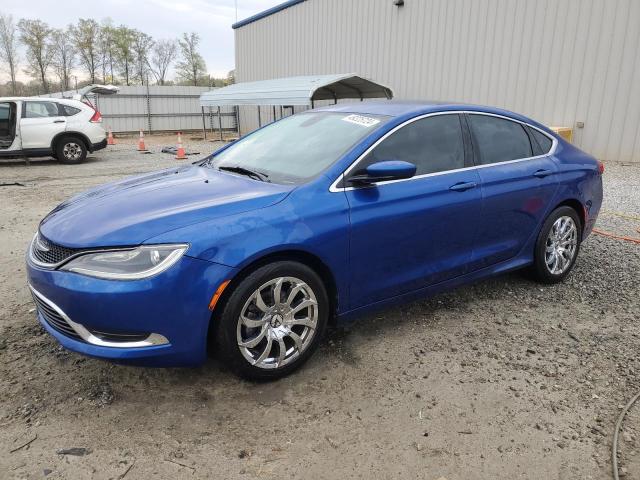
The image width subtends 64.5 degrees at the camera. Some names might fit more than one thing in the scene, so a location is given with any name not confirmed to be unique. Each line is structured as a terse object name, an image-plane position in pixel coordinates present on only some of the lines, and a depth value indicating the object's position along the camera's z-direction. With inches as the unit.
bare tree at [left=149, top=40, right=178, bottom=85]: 1914.4
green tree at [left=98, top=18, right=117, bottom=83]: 1841.8
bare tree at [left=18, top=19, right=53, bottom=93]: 1683.1
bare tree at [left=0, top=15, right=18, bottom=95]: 1652.3
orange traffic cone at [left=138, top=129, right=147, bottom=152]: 678.4
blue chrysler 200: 96.8
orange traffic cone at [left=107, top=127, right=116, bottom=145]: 795.3
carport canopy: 568.7
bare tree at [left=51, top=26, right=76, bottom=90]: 1770.4
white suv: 464.1
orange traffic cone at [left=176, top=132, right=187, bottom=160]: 561.3
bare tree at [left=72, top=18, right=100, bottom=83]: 1817.2
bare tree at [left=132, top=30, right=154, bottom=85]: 1870.1
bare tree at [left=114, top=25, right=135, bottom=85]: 1841.8
